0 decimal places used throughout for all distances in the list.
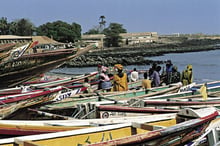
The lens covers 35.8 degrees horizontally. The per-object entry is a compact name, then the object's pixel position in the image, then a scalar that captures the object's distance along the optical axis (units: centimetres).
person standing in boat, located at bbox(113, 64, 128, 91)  1166
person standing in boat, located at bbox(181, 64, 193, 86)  1384
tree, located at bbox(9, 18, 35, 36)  7762
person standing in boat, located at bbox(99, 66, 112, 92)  1248
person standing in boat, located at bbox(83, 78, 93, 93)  1227
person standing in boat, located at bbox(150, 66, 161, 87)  1373
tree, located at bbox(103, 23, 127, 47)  10131
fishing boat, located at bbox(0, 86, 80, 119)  710
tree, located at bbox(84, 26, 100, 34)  13284
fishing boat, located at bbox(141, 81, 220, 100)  1115
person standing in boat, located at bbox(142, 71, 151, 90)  1279
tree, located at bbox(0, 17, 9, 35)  7712
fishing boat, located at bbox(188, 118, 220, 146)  686
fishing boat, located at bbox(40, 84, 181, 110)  1030
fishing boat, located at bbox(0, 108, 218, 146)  528
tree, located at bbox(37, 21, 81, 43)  8312
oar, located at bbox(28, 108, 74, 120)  781
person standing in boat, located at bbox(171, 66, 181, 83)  1490
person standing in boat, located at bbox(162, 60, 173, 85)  1471
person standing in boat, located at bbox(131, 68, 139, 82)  1630
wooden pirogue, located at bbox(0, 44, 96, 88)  1388
